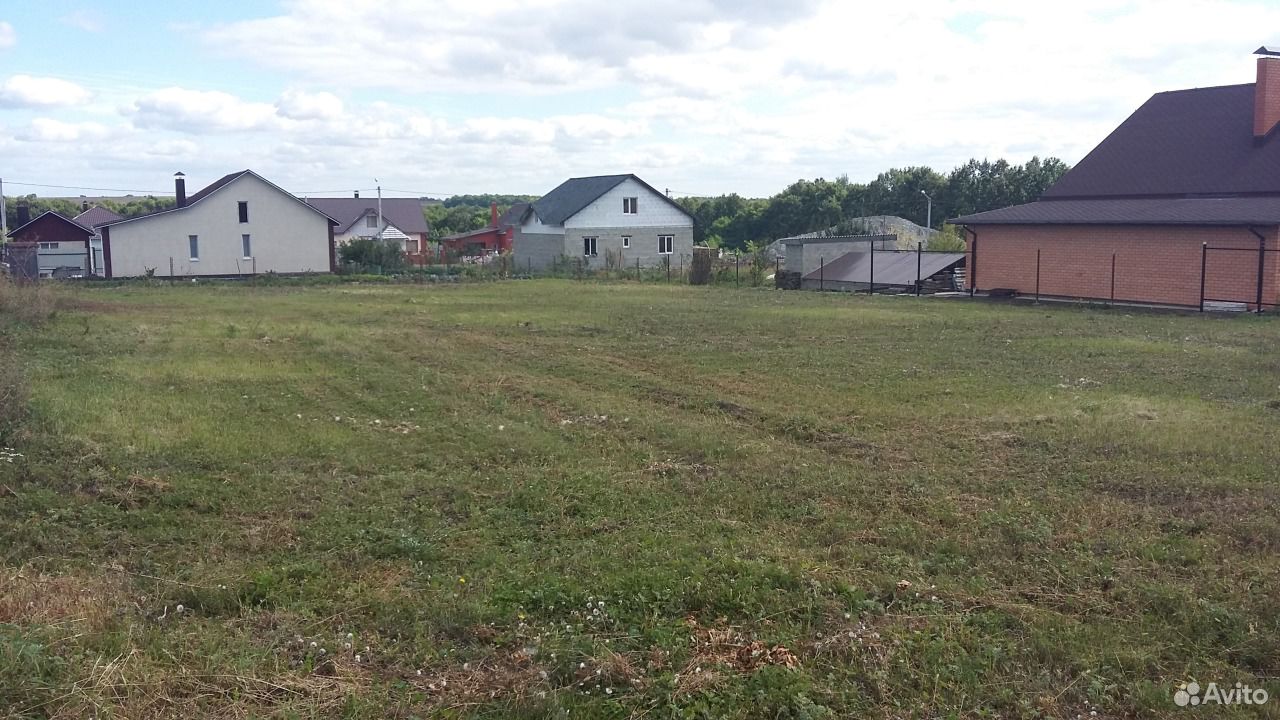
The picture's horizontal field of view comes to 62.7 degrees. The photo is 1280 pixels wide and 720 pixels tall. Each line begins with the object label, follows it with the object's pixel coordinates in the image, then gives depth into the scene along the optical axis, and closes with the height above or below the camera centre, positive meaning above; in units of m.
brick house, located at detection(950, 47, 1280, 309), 25.78 +0.73
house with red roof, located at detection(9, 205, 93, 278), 50.47 +1.33
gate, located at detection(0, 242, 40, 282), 34.80 +0.30
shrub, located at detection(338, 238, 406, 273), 45.72 +0.10
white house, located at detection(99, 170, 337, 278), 43.59 +1.09
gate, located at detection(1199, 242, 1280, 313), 24.91 -0.80
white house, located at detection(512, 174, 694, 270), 51.50 +1.41
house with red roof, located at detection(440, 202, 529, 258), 71.12 +1.49
